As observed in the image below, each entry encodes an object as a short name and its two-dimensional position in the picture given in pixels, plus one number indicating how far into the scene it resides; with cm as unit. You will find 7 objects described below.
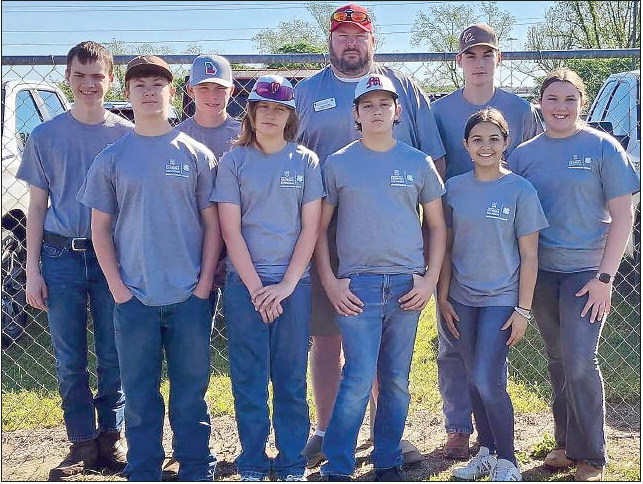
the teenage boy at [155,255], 330
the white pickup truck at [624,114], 676
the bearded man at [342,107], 381
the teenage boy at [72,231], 370
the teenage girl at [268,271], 335
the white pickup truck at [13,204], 563
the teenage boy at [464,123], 395
